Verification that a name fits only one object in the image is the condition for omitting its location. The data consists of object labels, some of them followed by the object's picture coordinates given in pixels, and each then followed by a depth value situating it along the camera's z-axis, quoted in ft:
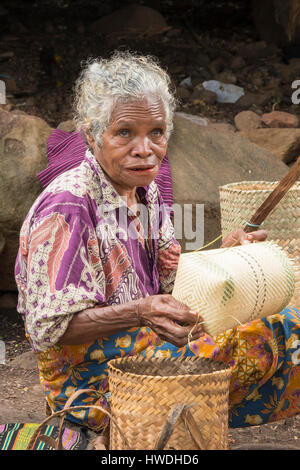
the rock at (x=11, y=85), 19.84
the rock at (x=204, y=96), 20.40
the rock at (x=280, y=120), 18.91
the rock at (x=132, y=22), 22.08
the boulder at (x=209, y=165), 13.05
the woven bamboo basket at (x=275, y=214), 10.29
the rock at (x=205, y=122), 16.88
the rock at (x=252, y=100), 20.63
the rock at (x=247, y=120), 18.76
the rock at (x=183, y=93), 20.33
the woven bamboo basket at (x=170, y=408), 6.18
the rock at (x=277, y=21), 21.20
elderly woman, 6.93
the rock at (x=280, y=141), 16.72
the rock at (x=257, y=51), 22.43
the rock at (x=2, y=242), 13.13
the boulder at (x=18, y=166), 12.74
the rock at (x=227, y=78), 21.24
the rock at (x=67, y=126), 13.55
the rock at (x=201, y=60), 21.74
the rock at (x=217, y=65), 21.50
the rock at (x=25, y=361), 12.81
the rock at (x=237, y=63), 21.89
